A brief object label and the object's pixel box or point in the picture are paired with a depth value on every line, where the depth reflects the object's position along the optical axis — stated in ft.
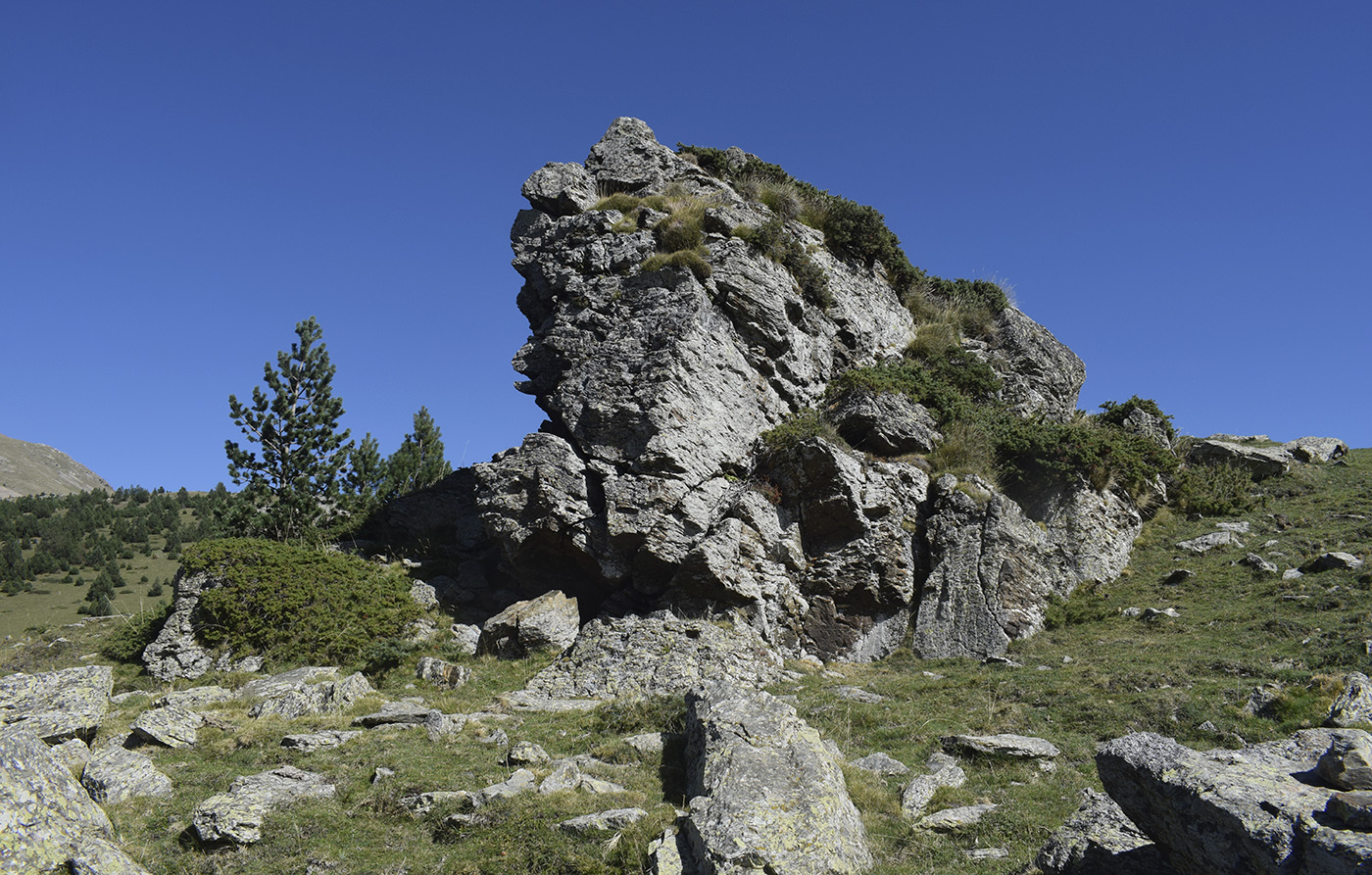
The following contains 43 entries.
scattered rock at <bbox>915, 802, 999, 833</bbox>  29.89
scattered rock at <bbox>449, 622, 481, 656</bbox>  66.23
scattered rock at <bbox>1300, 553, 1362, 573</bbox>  62.93
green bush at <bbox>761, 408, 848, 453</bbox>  72.84
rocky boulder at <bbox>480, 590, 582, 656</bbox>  64.13
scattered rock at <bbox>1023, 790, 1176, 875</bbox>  22.29
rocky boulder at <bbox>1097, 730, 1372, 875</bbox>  16.53
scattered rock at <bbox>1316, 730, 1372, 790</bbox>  18.69
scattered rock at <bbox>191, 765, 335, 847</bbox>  28.22
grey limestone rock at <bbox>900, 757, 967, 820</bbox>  31.96
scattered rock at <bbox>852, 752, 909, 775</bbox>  36.83
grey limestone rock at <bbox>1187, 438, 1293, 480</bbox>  95.81
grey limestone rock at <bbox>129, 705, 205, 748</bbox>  39.14
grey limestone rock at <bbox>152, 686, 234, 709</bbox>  50.37
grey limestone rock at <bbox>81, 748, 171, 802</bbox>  31.40
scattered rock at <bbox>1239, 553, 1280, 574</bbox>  67.00
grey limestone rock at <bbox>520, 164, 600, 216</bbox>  94.58
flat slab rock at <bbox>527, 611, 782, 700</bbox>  56.59
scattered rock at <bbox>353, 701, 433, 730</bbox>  44.91
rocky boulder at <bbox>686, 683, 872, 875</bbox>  25.38
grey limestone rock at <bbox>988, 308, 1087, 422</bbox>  99.45
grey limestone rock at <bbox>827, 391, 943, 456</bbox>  77.66
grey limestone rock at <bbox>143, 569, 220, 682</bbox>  61.77
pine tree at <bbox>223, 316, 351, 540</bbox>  88.17
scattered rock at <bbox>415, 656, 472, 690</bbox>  57.57
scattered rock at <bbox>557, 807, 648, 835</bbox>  29.27
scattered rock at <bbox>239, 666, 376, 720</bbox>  47.83
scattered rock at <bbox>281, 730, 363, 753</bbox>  39.34
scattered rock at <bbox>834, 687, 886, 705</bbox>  50.70
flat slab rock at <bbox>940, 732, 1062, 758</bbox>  36.76
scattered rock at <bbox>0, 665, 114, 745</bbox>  36.47
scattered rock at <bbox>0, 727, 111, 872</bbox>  23.09
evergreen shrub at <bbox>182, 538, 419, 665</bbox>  63.82
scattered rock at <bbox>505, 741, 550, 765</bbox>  37.47
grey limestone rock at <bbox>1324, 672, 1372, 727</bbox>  34.24
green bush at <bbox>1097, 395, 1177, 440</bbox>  96.48
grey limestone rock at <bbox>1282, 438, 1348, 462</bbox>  103.09
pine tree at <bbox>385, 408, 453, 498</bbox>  104.32
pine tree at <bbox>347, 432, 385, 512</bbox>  98.94
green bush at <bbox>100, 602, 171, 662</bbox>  65.77
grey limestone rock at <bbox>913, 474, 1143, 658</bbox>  65.51
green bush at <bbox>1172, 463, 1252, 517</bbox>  87.10
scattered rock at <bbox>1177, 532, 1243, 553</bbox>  76.71
